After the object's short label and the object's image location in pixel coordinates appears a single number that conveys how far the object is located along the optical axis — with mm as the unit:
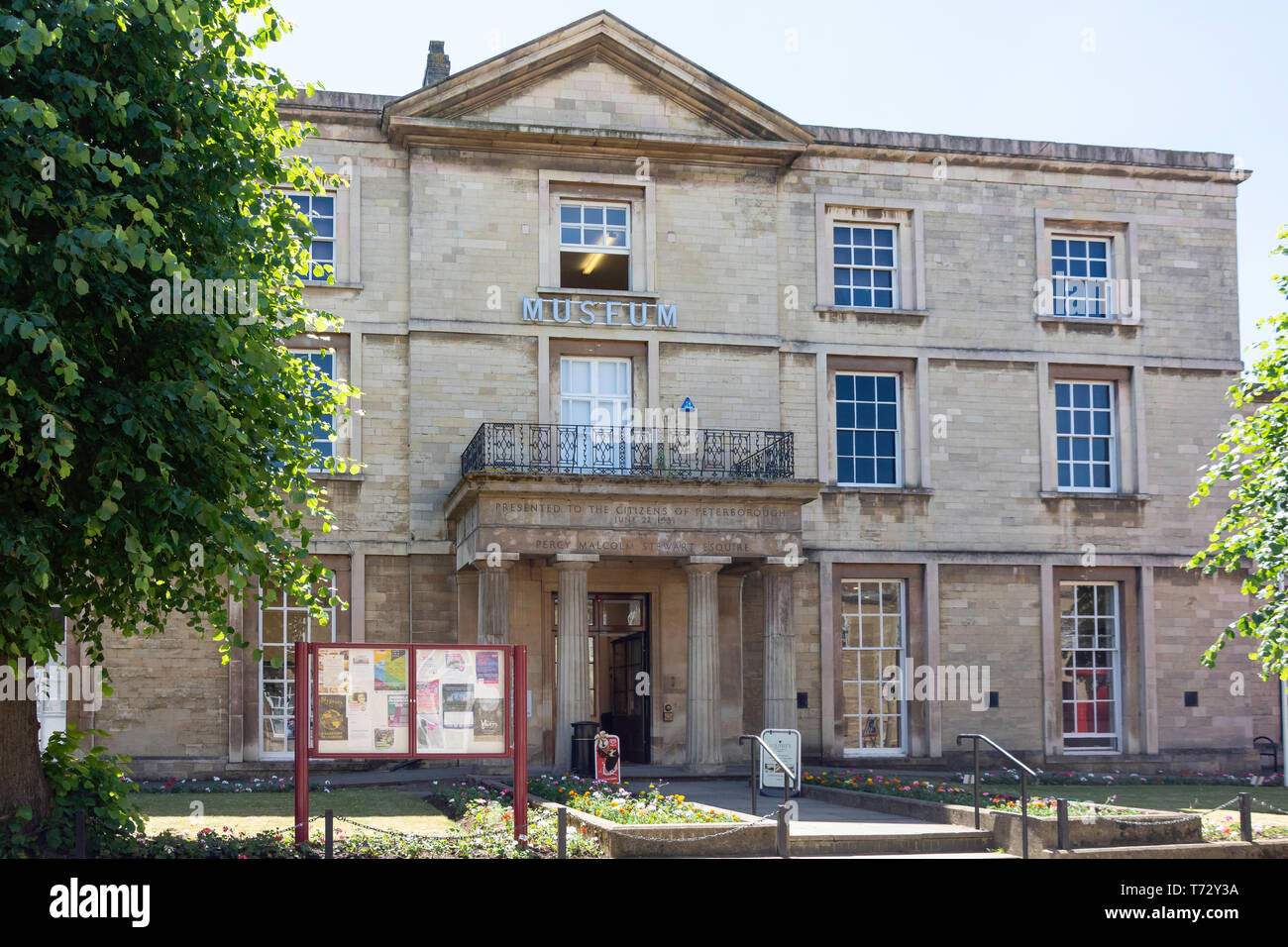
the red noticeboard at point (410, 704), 13859
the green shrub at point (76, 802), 12180
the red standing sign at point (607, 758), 20578
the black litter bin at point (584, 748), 21500
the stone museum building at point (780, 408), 24156
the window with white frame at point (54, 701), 22859
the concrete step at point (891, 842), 14922
